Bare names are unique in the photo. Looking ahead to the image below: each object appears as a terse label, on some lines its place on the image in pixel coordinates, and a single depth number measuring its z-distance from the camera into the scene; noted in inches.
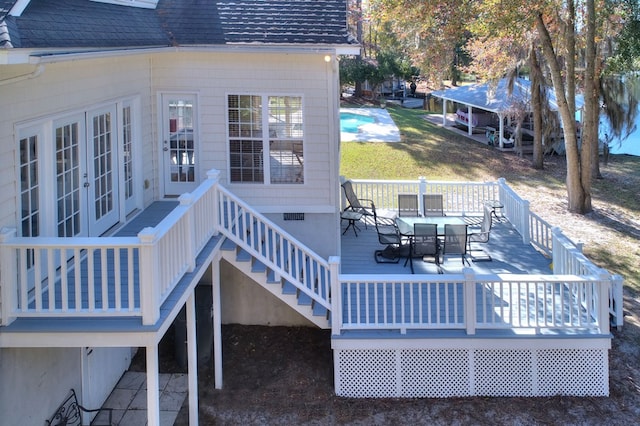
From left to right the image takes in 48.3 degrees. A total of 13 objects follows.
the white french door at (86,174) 322.7
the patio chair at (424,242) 462.9
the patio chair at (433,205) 571.2
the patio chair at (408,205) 569.9
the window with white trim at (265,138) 453.1
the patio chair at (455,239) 461.1
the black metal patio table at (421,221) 485.5
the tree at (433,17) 669.9
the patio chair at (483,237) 495.2
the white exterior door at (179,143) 456.8
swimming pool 1181.7
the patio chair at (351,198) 573.3
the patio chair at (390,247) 486.5
